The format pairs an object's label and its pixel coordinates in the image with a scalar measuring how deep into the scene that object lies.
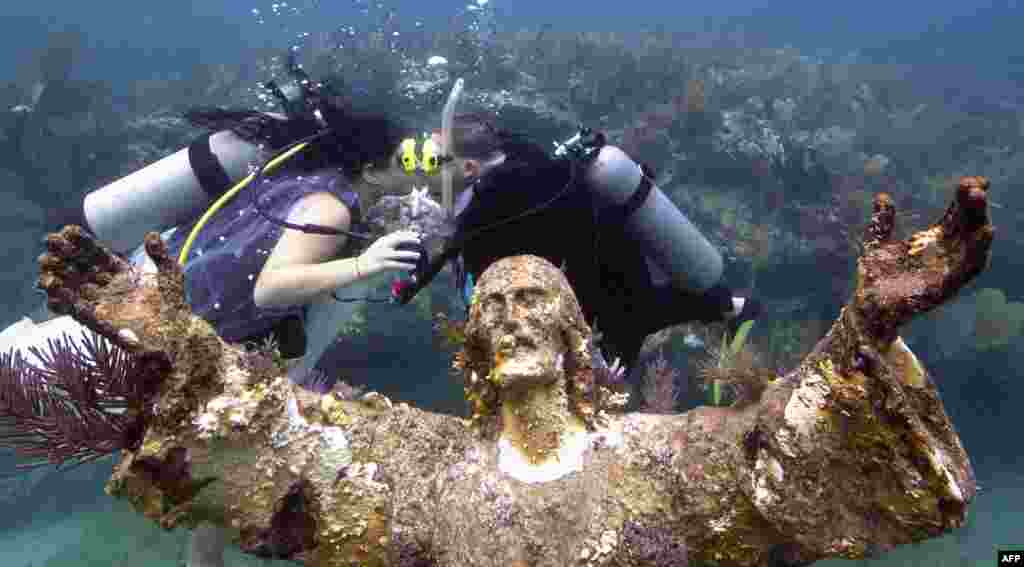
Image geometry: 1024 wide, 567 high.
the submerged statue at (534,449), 1.31
